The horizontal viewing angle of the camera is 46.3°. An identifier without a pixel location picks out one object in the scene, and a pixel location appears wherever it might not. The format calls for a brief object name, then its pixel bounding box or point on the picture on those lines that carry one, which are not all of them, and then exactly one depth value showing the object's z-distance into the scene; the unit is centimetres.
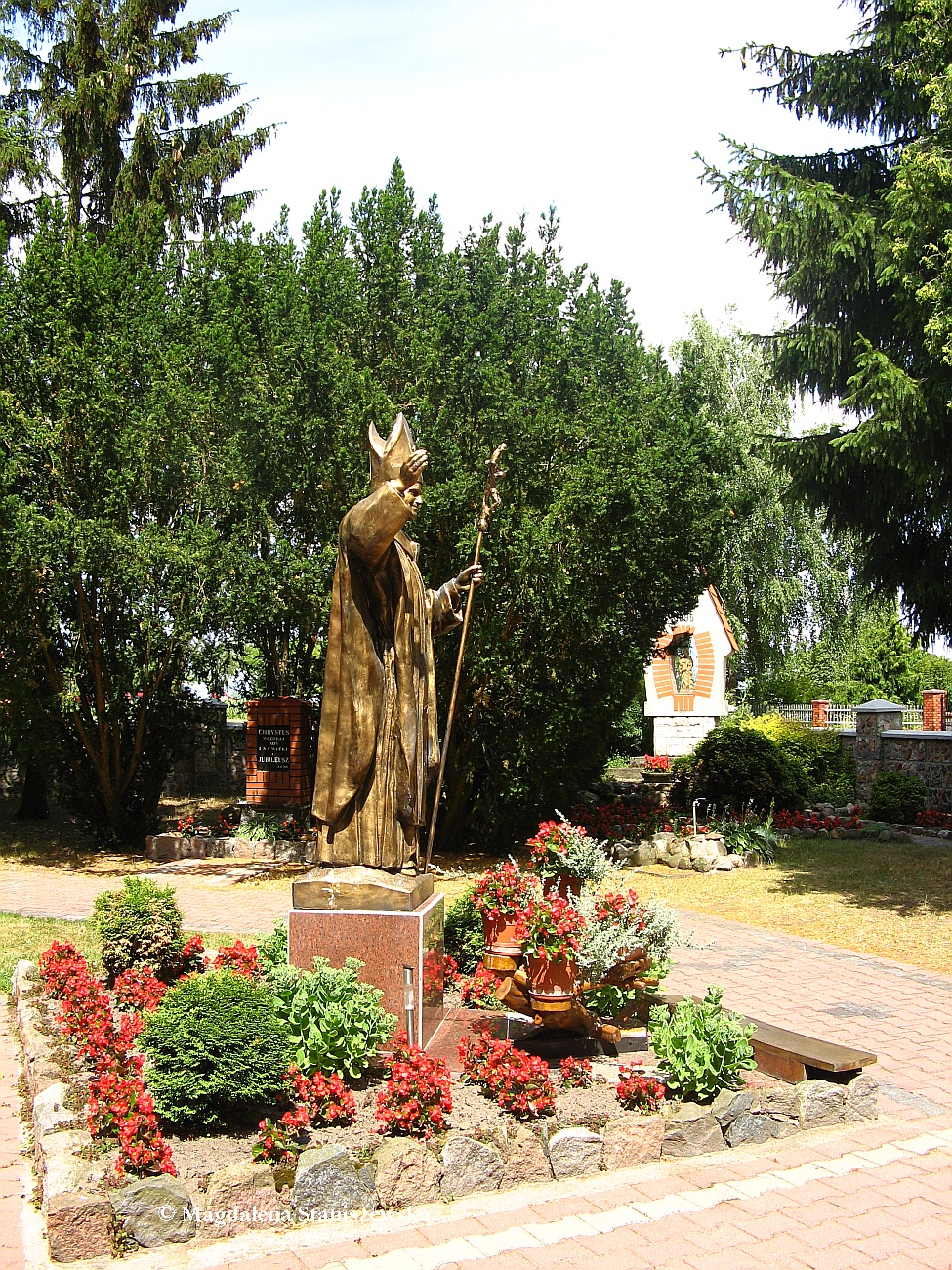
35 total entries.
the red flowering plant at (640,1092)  519
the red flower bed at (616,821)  1557
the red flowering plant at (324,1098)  487
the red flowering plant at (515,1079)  497
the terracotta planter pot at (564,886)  666
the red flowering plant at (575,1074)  541
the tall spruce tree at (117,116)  1859
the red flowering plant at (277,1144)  443
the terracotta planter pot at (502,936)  654
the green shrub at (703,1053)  534
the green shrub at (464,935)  750
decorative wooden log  595
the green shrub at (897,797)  1714
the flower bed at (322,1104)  429
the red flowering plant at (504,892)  667
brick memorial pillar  1642
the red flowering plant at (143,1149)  422
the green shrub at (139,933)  729
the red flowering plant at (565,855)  656
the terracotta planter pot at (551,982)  582
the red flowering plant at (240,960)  639
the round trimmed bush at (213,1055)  475
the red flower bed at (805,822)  1650
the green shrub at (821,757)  1941
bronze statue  616
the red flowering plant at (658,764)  2168
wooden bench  568
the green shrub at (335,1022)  532
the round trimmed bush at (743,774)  1723
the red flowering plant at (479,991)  657
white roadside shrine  2734
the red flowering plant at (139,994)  627
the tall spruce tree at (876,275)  1115
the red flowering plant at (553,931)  575
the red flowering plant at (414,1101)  469
